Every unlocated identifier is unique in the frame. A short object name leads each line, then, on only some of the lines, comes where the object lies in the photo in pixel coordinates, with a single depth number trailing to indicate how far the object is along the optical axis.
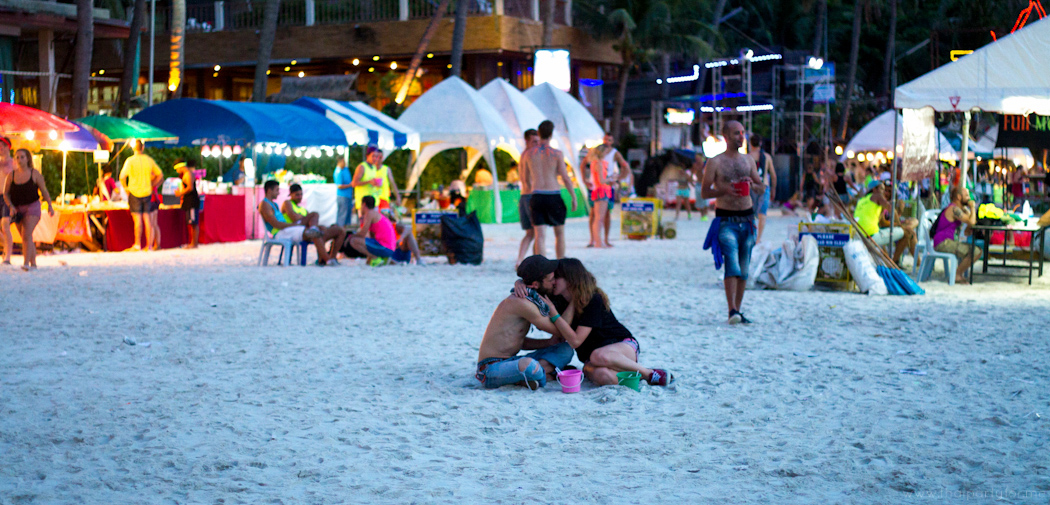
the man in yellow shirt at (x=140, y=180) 14.86
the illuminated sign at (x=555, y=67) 32.47
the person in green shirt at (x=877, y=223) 11.83
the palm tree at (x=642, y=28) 37.69
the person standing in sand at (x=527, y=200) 11.76
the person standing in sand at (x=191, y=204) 15.96
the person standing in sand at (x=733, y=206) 7.95
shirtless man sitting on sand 5.70
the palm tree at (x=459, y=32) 29.31
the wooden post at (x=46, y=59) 25.02
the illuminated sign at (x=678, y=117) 42.09
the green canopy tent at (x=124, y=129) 16.56
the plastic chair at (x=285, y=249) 13.12
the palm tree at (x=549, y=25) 34.00
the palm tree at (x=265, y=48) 25.55
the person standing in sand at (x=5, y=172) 12.26
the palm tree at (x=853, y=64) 41.18
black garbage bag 13.34
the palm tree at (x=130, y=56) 24.06
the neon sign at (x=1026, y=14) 14.89
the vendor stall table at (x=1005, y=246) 10.94
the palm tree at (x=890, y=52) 42.99
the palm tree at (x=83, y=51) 20.09
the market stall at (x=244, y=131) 17.89
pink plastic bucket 5.77
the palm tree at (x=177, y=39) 29.23
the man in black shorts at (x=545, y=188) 11.59
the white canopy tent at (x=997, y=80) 10.57
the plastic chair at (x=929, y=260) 11.22
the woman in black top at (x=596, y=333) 5.71
